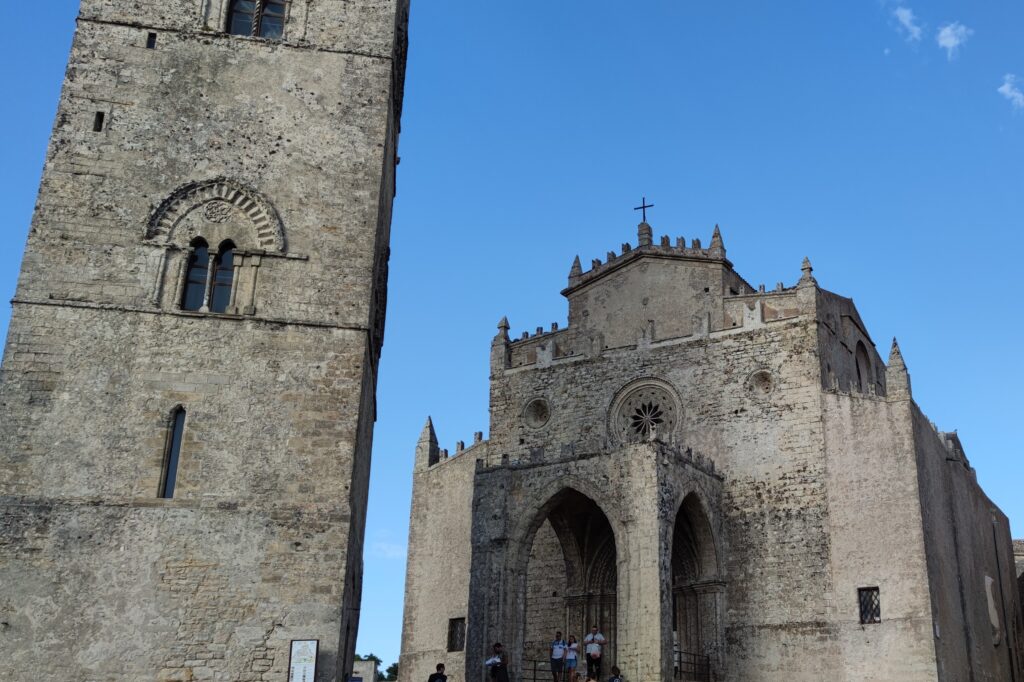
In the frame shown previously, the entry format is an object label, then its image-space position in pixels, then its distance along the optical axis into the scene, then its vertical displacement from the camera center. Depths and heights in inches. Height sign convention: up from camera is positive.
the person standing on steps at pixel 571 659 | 781.9 +20.2
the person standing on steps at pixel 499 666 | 750.5 +12.5
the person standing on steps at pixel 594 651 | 773.3 +25.3
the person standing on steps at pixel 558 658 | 789.2 +20.2
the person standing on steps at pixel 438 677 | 663.1 +3.2
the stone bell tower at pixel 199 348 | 539.5 +169.7
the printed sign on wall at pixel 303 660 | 529.7 +8.0
